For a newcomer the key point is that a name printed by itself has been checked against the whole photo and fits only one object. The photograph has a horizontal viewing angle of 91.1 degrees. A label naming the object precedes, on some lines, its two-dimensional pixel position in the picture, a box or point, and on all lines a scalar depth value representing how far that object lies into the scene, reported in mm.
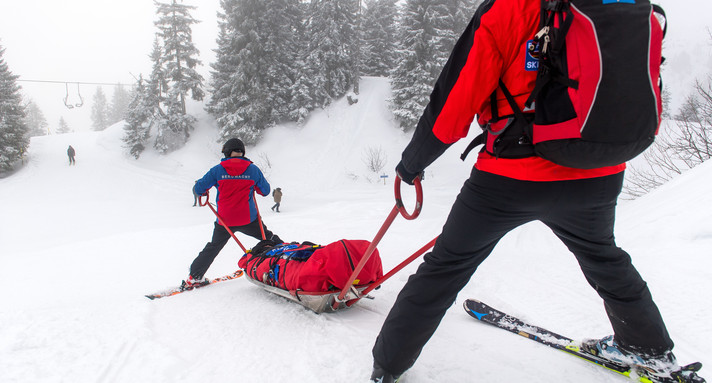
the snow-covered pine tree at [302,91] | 25641
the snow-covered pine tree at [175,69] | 26234
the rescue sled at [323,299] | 2705
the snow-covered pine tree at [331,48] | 25797
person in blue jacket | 4203
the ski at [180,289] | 3776
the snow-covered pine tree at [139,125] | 26250
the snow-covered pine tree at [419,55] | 22516
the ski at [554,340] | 1711
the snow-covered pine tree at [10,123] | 22391
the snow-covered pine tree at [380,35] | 31931
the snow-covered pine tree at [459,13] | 25375
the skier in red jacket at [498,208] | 1324
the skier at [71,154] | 24109
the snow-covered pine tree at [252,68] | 24469
